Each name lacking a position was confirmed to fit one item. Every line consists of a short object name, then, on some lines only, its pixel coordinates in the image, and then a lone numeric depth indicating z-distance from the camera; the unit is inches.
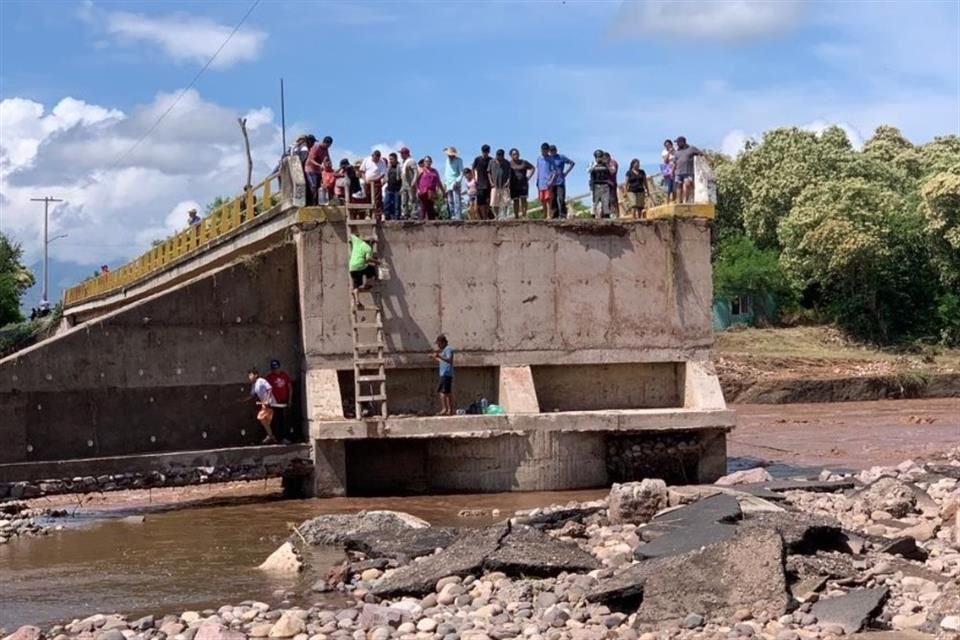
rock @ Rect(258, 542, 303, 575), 522.6
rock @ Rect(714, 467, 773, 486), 725.3
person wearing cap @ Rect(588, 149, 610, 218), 877.8
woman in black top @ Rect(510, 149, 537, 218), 880.9
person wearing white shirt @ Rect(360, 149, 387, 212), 843.4
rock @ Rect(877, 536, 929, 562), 467.5
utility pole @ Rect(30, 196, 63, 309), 2848.9
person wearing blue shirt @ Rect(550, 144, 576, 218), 879.1
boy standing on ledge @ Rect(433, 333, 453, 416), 782.5
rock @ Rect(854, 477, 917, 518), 571.5
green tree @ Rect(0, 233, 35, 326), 2716.5
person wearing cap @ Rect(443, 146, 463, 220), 895.1
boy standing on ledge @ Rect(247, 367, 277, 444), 780.6
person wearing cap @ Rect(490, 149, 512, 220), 870.4
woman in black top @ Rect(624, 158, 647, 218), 884.0
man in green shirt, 778.8
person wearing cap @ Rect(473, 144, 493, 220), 870.4
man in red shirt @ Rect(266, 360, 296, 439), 792.3
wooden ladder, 775.1
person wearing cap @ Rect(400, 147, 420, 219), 879.1
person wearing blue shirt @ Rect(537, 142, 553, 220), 879.1
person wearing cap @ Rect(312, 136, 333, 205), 816.9
